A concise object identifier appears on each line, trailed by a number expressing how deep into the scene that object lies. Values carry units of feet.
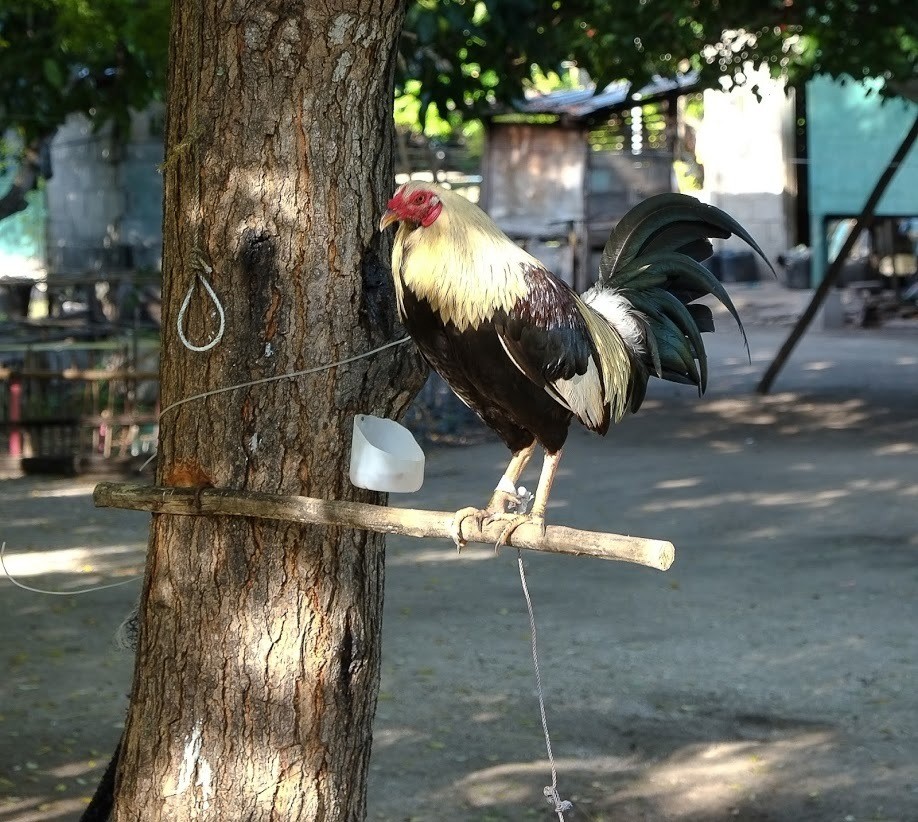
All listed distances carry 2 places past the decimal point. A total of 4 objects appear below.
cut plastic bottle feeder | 9.33
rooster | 9.01
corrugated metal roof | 58.80
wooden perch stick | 8.14
